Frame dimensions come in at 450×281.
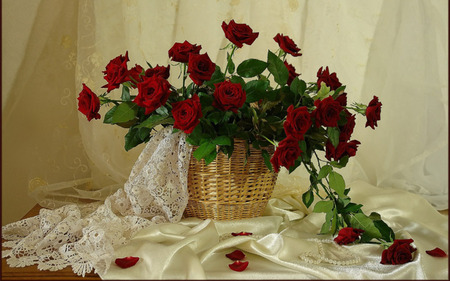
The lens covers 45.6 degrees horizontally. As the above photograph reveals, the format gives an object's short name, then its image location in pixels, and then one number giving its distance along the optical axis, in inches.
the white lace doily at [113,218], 48.9
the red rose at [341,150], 51.4
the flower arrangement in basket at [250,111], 49.1
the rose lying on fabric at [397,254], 46.8
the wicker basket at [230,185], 53.5
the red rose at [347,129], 52.1
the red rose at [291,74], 55.2
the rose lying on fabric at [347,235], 49.6
